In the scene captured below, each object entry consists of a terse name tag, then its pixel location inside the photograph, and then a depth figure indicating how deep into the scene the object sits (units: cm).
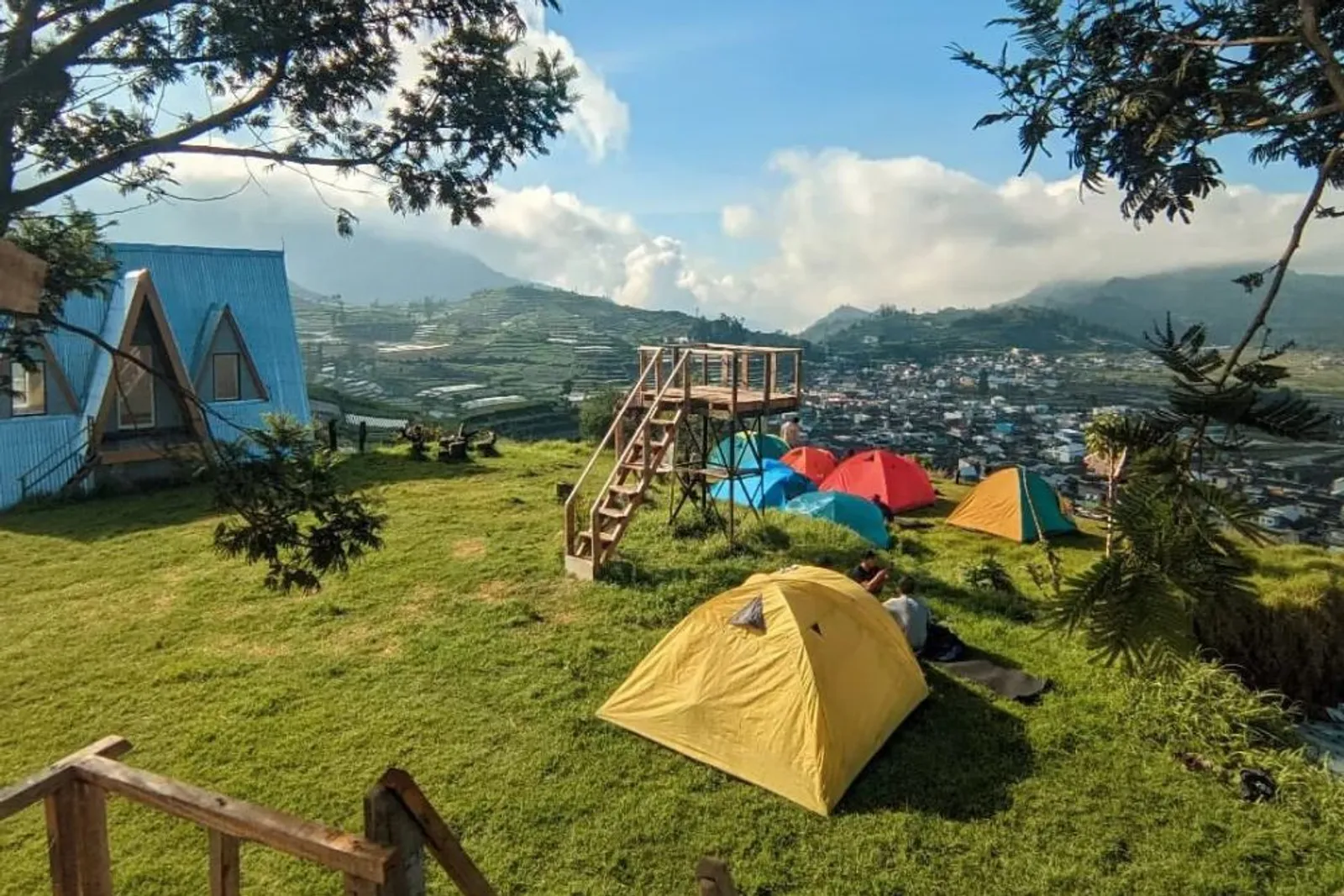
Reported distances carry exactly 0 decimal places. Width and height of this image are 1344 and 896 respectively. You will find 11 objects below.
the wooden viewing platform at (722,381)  1370
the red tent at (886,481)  1855
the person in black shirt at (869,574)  1095
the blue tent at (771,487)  1739
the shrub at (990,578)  1251
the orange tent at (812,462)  2072
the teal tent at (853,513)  1527
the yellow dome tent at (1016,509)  1642
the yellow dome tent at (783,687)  725
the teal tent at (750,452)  1627
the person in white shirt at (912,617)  966
